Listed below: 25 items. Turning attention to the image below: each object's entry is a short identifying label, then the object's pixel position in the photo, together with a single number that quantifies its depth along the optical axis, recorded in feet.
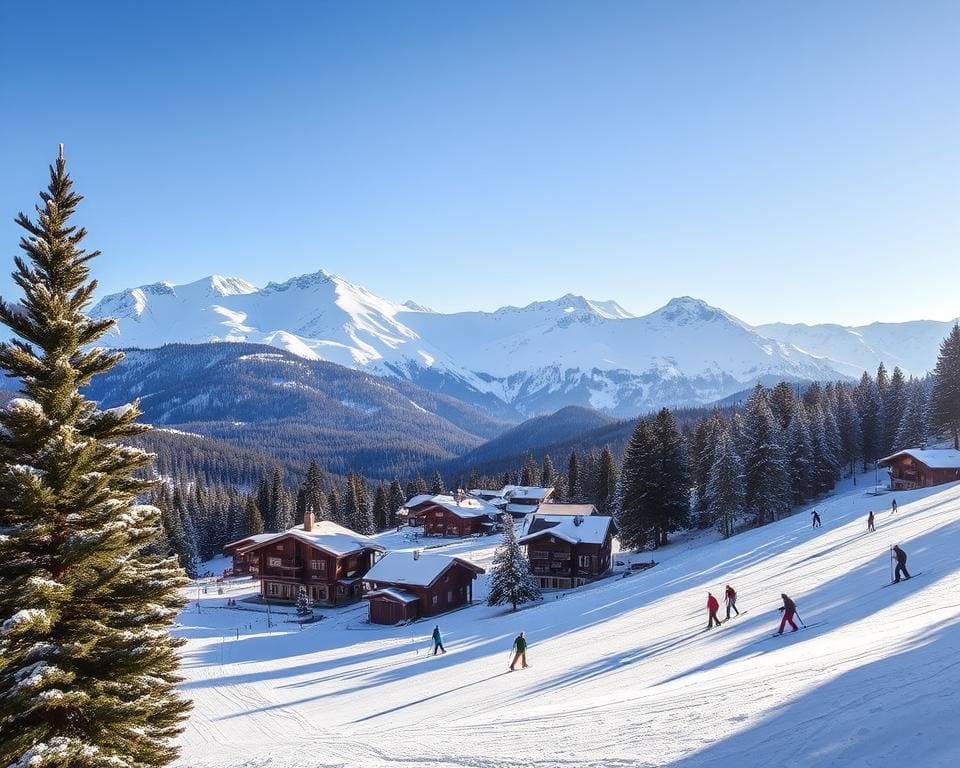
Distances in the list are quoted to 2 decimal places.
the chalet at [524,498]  339.12
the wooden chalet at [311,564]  205.36
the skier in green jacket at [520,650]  81.97
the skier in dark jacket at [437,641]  106.42
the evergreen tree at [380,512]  354.13
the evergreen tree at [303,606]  181.48
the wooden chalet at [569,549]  197.36
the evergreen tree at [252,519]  303.27
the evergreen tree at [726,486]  188.85
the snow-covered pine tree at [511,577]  154.71
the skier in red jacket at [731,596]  84.84
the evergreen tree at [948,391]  221.46
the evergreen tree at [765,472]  193.86
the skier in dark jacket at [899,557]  77.92
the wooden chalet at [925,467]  192.95
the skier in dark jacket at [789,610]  69.21
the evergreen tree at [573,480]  331.16
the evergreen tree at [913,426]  243.60
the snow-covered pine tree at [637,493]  206.49
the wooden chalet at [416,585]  167.94
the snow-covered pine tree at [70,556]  34.58
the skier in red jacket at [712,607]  81.35
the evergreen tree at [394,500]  372.64
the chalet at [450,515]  305.94
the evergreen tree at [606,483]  281.13
